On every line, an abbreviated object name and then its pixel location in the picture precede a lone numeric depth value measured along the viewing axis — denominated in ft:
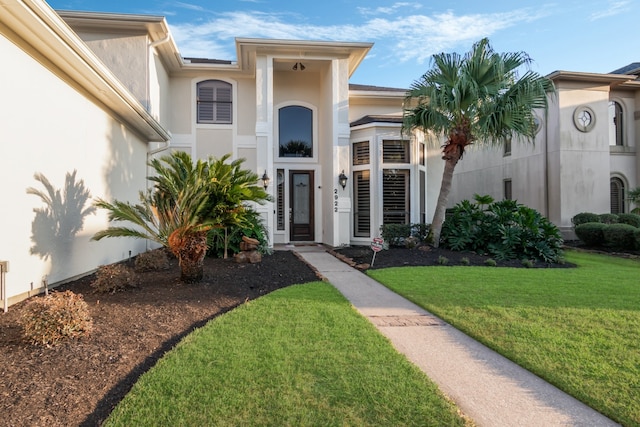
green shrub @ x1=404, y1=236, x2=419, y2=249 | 36.91
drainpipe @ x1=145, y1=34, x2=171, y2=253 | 35.78
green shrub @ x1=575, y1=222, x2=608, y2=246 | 44.55
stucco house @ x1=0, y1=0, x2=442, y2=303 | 16.78
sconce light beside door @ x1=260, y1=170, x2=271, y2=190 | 39.88
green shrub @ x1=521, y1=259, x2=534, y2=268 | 30.99
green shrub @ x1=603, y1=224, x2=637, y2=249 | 41.04
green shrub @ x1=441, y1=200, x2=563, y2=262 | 34.22
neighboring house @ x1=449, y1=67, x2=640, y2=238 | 52.08
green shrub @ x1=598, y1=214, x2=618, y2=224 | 49.29
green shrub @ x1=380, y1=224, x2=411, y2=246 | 38.47
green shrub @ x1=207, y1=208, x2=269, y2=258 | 31.37
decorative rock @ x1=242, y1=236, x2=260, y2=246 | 31.18
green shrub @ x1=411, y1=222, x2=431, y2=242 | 39.14
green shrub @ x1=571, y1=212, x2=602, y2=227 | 49.55
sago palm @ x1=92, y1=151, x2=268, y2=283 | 20.27
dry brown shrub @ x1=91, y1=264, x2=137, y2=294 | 18.67
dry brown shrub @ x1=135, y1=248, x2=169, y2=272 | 25.16
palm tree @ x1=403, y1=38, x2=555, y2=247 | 32.78
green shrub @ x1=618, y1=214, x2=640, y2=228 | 47.99
